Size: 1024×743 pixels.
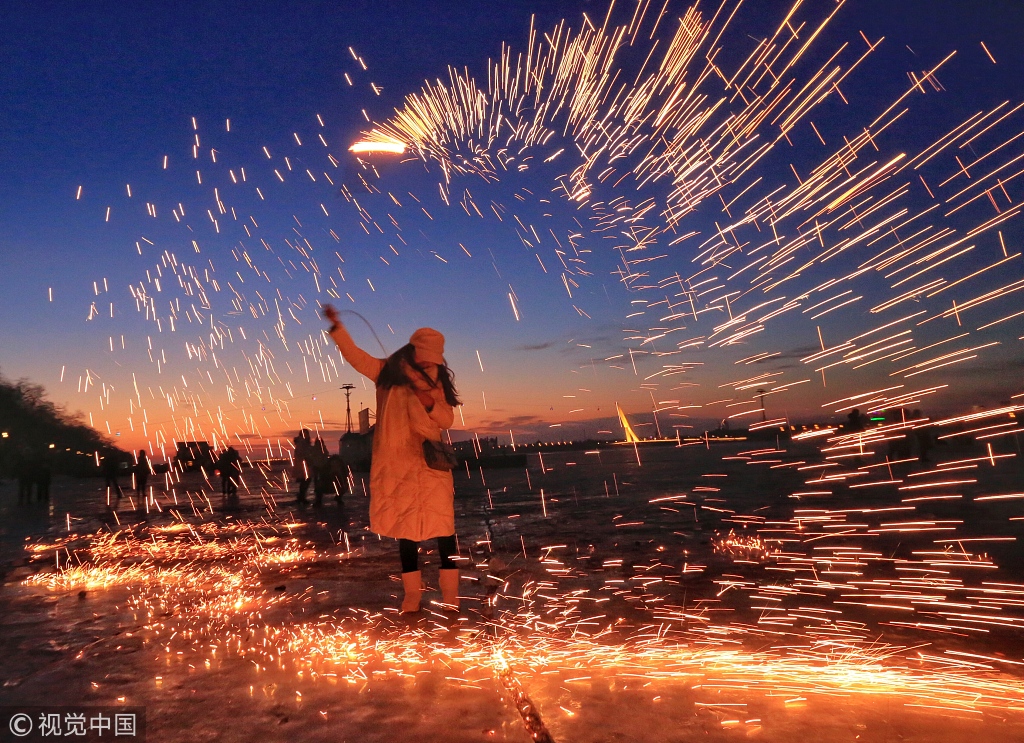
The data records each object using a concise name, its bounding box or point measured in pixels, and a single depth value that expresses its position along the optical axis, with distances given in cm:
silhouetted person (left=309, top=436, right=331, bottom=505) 1286
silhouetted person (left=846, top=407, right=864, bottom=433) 1467
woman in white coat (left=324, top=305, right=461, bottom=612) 394
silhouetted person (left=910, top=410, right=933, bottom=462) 1767
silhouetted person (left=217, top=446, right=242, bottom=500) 1603
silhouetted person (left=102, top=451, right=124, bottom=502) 1883
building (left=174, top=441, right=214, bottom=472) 3353
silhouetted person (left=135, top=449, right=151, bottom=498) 1550
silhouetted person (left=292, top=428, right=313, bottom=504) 1345
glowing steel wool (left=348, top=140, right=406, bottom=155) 486
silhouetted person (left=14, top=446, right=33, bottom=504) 1731
